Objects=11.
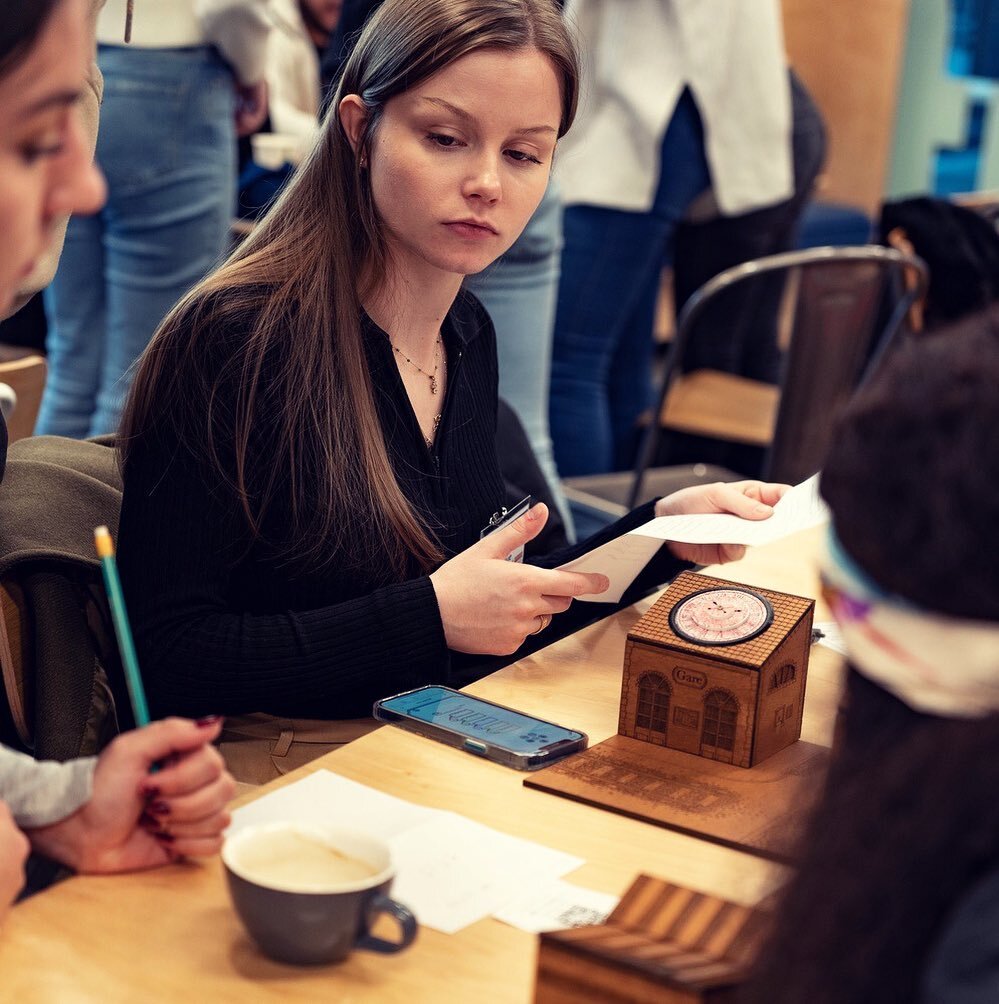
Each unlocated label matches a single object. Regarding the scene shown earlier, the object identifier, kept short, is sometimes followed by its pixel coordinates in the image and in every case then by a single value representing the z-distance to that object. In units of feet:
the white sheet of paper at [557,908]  4.62
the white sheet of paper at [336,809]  4.92
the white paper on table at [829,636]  6.13
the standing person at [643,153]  10.74
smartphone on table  5.29
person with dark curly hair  3.70
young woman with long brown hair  5.91
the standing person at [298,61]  13.71
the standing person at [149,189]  9.39
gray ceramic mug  4.37
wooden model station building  5.35
